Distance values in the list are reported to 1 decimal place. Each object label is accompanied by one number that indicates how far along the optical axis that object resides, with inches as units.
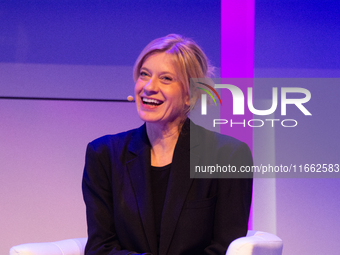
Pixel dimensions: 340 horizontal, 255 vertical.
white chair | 249.4
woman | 254.2
